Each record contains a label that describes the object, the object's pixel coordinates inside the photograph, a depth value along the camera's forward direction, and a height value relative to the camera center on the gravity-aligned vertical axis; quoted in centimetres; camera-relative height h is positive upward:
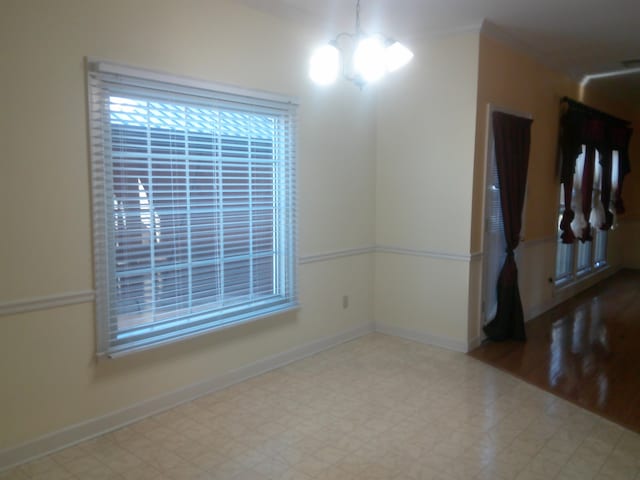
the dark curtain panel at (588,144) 548 +73
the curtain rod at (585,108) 547 +114
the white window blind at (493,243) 430 -35
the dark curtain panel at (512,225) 436 -18
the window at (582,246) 593 -55
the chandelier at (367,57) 263 +80
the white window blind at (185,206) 275 -3
